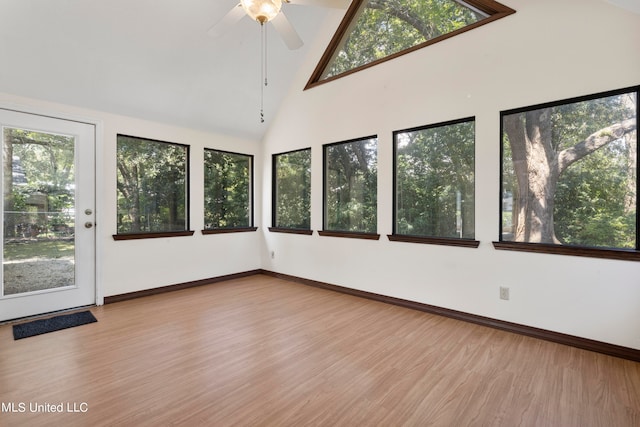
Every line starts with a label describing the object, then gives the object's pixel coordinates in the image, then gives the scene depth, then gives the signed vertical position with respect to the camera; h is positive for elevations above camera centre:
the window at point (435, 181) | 3.24 +0.36
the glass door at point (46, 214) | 3.14 +0.01
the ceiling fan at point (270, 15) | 2.21 +1.50
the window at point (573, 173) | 2.45 +0.35
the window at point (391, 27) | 3.23 +2.11
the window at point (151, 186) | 3.96 +0.37
